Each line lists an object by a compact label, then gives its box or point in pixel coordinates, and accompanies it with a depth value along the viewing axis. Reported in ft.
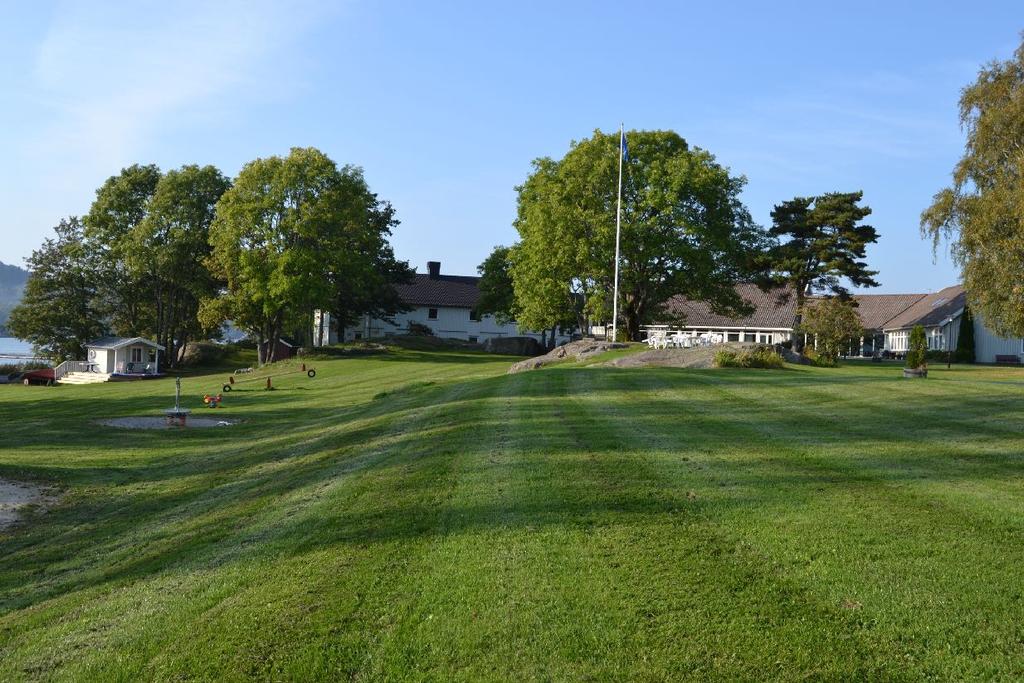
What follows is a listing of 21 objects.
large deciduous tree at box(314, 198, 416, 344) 182.70
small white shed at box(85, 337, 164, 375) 198.49
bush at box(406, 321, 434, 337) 260.42
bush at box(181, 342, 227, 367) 221.66
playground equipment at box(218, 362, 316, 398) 118.83
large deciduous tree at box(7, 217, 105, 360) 212.64
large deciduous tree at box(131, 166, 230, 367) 198.49
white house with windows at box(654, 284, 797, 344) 232.12
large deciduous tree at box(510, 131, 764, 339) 146.61
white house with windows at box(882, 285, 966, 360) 195.93
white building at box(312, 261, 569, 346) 273.95
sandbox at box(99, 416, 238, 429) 73.42
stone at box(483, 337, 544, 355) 220.02
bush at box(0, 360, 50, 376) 216.95
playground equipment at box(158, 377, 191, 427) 74.64
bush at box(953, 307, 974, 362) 180.98
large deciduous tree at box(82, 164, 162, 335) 216.13
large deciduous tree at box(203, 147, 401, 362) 172.14
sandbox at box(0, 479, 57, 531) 36.47
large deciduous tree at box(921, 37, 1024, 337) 100.58
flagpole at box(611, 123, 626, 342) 124.57
